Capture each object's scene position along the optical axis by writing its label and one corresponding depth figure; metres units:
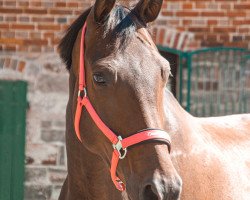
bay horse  4.49
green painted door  11.02
